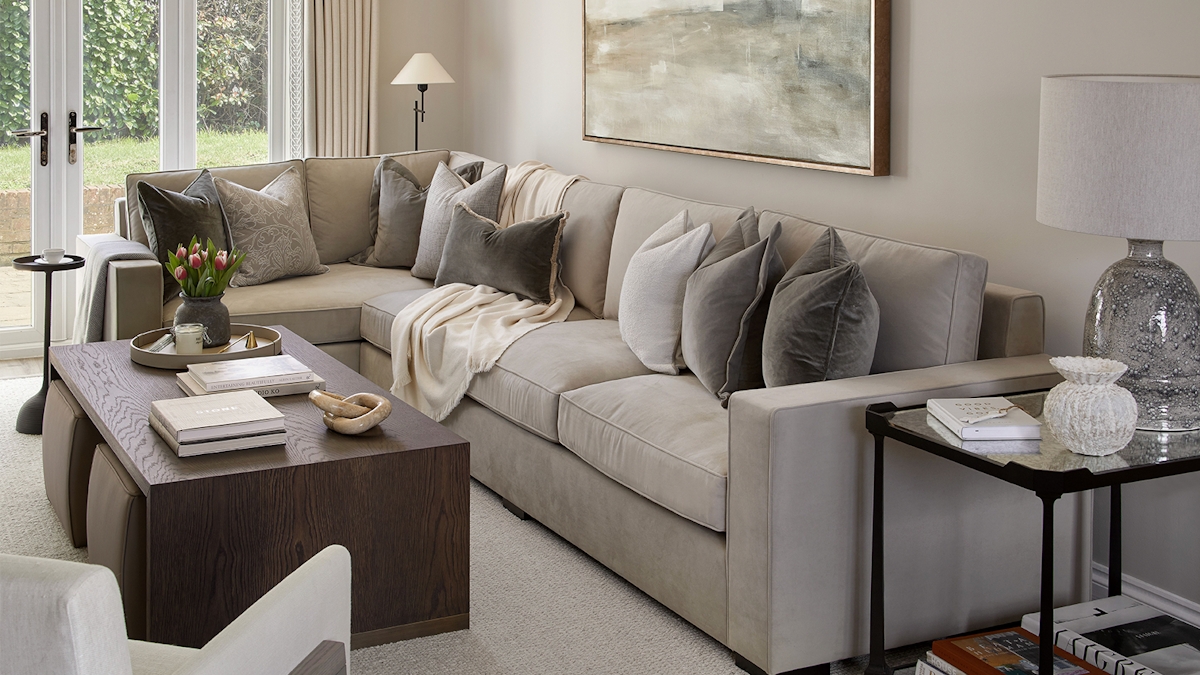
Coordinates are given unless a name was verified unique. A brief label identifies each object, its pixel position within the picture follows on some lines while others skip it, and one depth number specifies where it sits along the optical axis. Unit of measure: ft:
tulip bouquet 10.90
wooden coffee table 7.71
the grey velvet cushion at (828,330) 8.64
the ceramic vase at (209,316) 11.03
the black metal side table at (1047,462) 6.46
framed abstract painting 11.25
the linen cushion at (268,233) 15.01
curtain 19.15
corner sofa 7.88
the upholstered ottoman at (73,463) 10.23
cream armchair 3.59
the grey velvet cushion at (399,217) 16.25
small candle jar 10.73
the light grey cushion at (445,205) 15.14
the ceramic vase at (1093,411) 6.71
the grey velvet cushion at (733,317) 9.70
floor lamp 18.39
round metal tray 10.55
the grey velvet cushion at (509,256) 13.53
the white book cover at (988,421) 6.98
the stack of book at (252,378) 9.57
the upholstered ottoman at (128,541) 8.01
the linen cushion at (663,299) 10.86
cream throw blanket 12.10
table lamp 6.75
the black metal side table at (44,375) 13.53
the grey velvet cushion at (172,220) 14.25
